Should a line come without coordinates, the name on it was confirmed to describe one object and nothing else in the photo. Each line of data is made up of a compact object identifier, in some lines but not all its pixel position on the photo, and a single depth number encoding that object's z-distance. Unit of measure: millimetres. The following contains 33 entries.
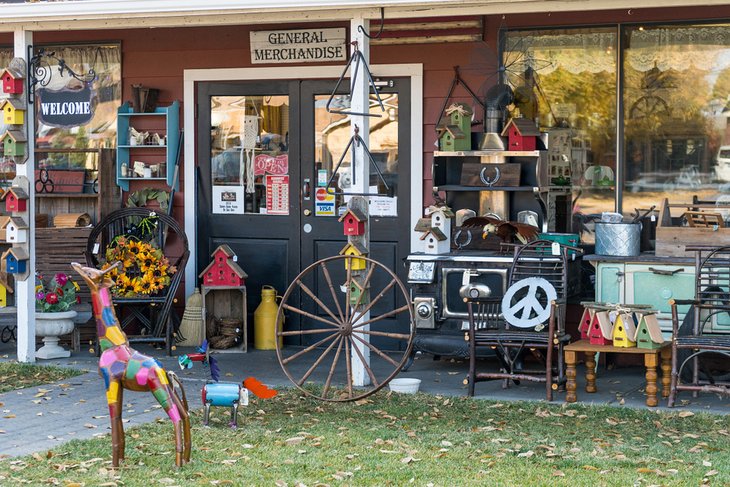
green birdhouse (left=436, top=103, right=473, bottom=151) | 9188
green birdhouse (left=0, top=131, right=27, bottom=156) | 8992
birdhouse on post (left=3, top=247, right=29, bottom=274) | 9039
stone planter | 9438
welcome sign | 10656
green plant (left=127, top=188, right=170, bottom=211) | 10422
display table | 7531
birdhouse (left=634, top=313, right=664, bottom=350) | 7617
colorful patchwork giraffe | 5918
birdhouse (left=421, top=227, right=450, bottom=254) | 8883
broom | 10094
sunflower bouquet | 9852
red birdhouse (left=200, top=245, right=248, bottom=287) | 9906
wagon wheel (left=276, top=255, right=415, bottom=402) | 7797
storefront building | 8867
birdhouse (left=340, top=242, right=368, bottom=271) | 7977
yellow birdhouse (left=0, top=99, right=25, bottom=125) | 9008
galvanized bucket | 8469
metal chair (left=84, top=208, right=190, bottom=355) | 9742
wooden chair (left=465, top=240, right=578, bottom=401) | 7836
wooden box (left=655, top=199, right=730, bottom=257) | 8273
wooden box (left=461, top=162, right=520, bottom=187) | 9086
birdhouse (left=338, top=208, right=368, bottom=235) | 8000
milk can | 10094
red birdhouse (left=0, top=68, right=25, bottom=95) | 8938
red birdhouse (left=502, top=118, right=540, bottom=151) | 9047
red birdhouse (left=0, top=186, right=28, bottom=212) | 9055
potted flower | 9461
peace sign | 8008
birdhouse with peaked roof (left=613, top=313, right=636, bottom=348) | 7691
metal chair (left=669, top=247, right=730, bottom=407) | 7383
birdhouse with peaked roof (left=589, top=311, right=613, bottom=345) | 7785
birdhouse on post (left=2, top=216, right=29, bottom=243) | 9078
